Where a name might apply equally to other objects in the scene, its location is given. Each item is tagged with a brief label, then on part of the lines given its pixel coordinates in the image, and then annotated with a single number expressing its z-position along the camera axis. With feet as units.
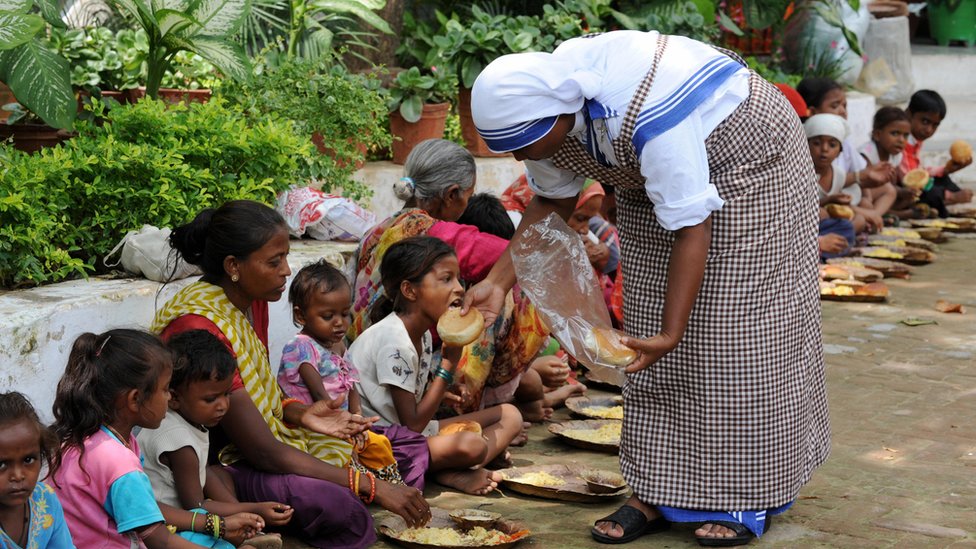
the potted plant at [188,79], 20.68
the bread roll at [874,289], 23.70
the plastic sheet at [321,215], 17.13
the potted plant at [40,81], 14.82
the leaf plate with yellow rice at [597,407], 16.70
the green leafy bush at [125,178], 13.06
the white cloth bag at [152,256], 13.64
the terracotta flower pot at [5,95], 21.50
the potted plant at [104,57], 20.59
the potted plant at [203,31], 16.33
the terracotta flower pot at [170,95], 20.47
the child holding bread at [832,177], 25.54
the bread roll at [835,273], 24.75
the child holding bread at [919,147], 31.22
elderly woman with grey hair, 15.30
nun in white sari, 10.64
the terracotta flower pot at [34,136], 16.88
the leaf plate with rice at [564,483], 13.42
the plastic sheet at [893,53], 39.47
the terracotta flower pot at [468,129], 24.58
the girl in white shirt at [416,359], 13.78
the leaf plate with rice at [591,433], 15.29
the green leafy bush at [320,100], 19.06
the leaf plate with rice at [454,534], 11.85
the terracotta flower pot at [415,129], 23.40
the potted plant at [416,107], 23.15
